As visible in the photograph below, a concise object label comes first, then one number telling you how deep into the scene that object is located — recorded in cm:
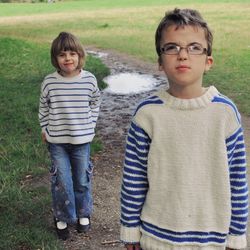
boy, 220
